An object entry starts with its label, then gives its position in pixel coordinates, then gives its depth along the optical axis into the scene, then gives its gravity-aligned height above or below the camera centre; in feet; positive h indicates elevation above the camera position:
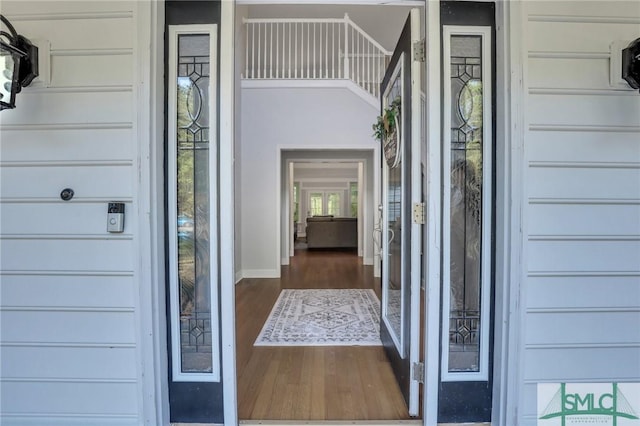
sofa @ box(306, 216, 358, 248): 27.40 -1.99
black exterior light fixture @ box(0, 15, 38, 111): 4.27 +2.08
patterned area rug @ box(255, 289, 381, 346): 8.78 -3.74
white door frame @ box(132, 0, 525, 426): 4.66 -0.13
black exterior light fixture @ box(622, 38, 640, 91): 4.44 +2.15
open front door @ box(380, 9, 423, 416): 5.22 -0.08
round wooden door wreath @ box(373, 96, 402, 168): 6.50 +1.83
